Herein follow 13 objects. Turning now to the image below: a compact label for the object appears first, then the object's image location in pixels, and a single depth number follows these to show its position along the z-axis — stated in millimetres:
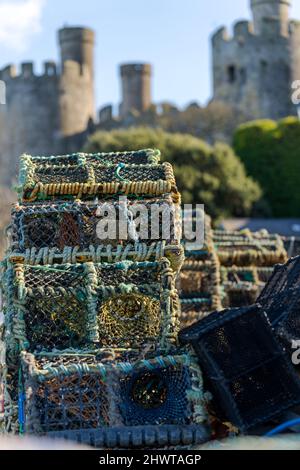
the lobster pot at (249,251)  7777
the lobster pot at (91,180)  5023
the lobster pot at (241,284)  7473
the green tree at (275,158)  30719
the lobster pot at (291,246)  8881
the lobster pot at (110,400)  4320
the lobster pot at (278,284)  5179
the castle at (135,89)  39062
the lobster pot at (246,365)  4480
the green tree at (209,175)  27750
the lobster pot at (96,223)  4922
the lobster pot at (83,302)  4609
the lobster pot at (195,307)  6752
